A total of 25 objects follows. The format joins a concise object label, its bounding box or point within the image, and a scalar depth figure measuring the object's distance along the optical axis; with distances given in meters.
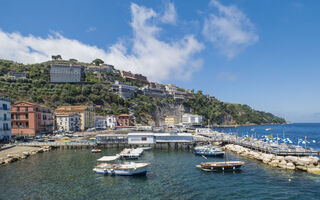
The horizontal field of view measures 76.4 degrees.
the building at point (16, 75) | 133.23
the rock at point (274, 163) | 40.63
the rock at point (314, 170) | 35.57
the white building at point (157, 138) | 65.00
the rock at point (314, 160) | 39.19
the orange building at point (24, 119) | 73.12
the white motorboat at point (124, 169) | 35.44
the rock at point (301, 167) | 37.06
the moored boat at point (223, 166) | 38.31
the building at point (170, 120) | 167.81
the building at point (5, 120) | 58.66
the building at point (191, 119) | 182.85
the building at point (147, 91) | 192.70
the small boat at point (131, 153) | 50.41
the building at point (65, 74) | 149.62
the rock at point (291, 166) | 38.33
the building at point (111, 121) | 124.69
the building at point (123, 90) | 164.31
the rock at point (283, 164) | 39.41
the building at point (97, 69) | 189.50
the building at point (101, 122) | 120.07
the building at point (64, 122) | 96.62
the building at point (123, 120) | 128.75
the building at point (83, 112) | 107.00
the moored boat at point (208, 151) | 51.84
